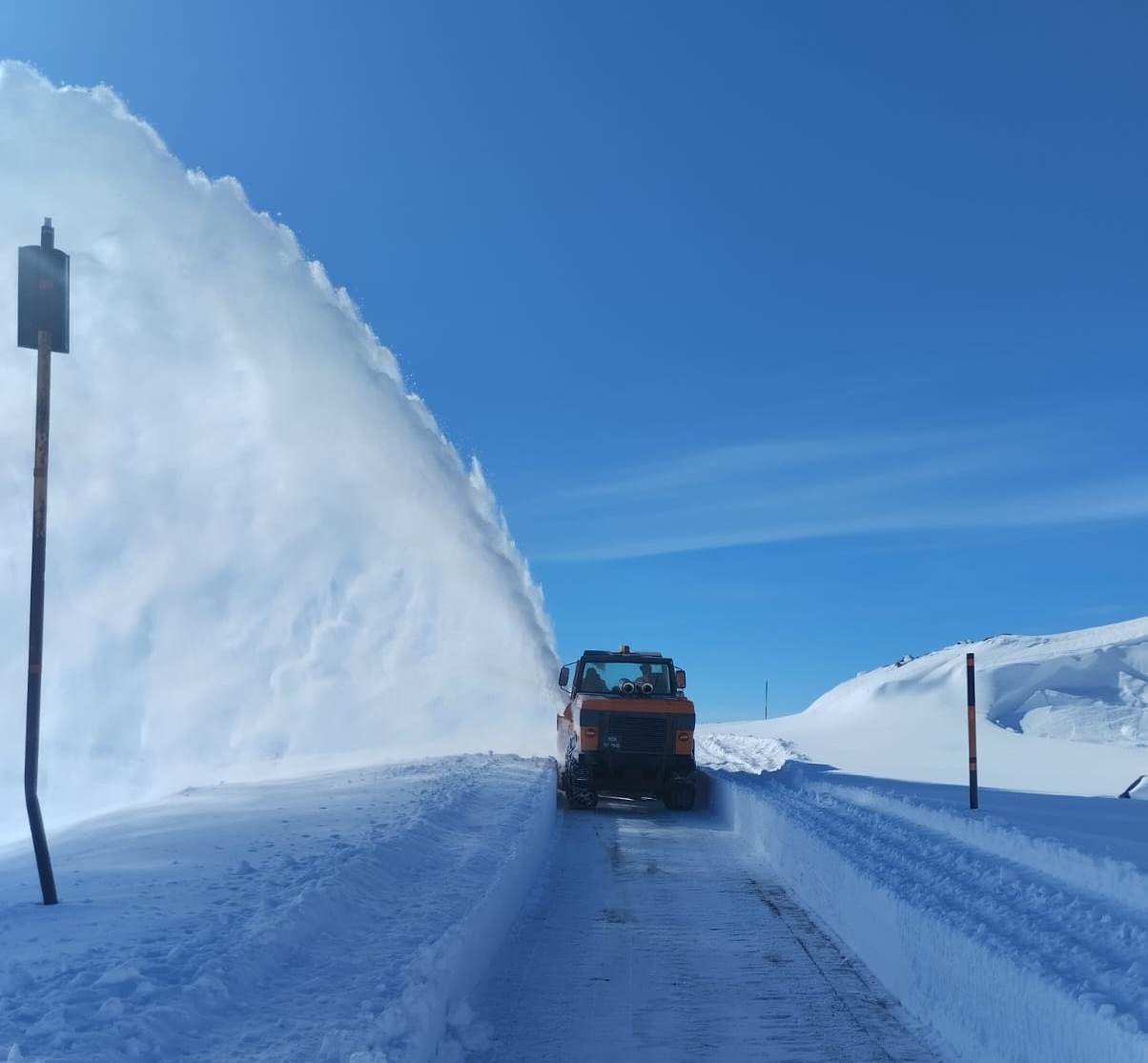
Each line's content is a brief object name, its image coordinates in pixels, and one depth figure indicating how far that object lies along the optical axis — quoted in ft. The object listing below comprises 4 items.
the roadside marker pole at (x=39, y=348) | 24.12
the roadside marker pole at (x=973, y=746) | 38.05
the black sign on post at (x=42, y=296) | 25.05
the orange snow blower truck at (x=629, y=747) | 50.11
